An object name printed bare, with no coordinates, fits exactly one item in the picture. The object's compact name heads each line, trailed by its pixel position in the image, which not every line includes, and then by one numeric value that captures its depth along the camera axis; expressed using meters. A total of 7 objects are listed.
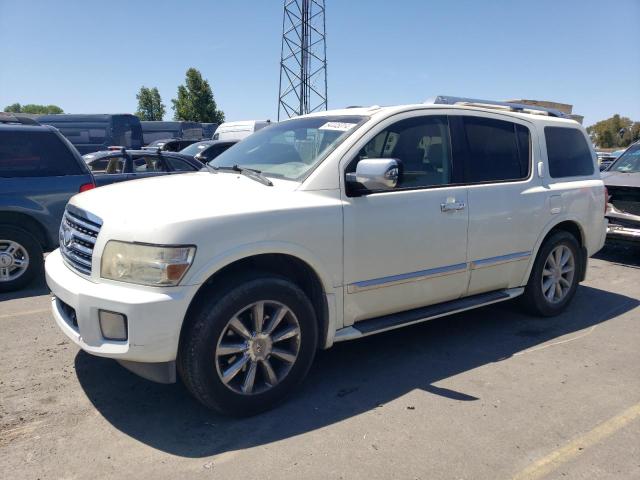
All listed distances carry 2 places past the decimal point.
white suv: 2.84
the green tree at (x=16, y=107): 104.19
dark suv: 5.62
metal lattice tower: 29.36
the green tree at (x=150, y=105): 62.91
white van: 18.84
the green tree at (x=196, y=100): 41.25
